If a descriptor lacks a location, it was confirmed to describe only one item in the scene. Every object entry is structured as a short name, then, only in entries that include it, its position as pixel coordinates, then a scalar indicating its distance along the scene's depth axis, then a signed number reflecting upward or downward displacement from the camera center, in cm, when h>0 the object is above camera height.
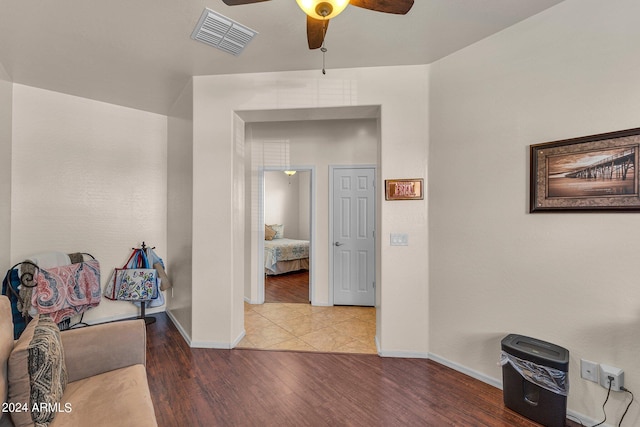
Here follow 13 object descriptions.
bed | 596 -85
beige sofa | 118 -80
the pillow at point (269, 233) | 670 -40
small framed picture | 266 +25
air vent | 205 +141
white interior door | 419 -29
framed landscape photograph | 167 +27
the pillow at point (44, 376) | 119 -70
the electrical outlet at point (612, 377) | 168 -95
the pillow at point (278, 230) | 698 -34
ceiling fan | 127 +102
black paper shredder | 175 -104
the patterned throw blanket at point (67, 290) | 264 -72
